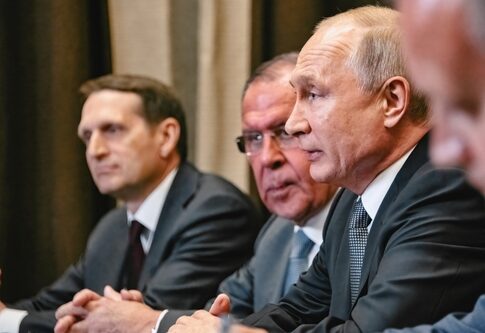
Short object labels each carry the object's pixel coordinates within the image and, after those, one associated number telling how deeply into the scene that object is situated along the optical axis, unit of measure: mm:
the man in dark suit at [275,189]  5430
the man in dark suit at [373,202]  3551
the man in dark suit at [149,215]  5945
